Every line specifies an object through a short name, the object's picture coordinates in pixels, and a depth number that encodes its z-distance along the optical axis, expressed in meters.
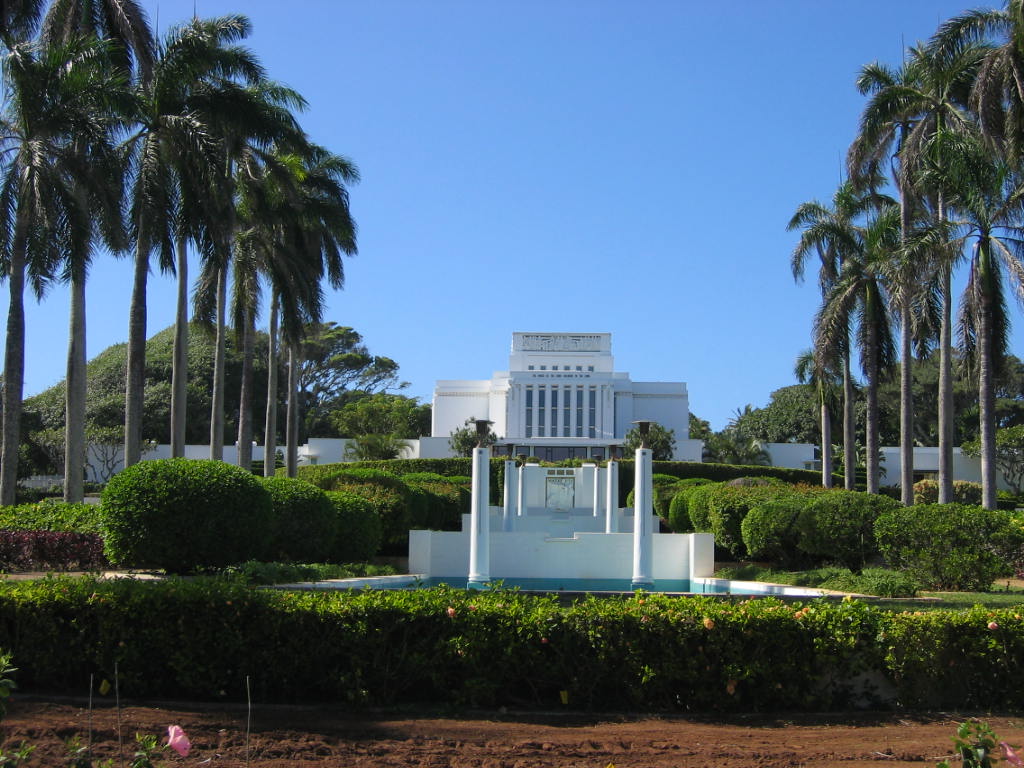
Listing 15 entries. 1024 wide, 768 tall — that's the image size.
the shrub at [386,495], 21.92
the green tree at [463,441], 46.53
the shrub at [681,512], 26.34
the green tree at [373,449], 47.75
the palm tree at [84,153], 19.02
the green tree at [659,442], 46.44
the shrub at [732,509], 21.55
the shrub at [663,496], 30.20
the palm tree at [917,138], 23.30
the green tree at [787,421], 59.56
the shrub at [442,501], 26.34
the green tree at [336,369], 68.25
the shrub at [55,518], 16.23
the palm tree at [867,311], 27.03
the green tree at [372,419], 53.47
